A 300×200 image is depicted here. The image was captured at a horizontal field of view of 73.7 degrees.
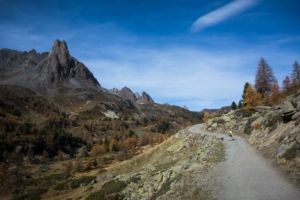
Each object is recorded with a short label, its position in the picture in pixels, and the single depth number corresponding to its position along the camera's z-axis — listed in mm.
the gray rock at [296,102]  26925
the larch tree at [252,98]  64544
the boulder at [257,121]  39150
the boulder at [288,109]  26247
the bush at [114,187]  35853
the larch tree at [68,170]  85594
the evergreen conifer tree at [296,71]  82750
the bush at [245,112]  54119
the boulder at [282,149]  19719
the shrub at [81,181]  62306
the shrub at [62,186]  65212
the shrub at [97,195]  37472
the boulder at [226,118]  57981
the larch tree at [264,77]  71625
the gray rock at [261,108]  45609
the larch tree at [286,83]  75462
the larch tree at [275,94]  56103
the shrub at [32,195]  60219
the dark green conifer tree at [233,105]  100750
